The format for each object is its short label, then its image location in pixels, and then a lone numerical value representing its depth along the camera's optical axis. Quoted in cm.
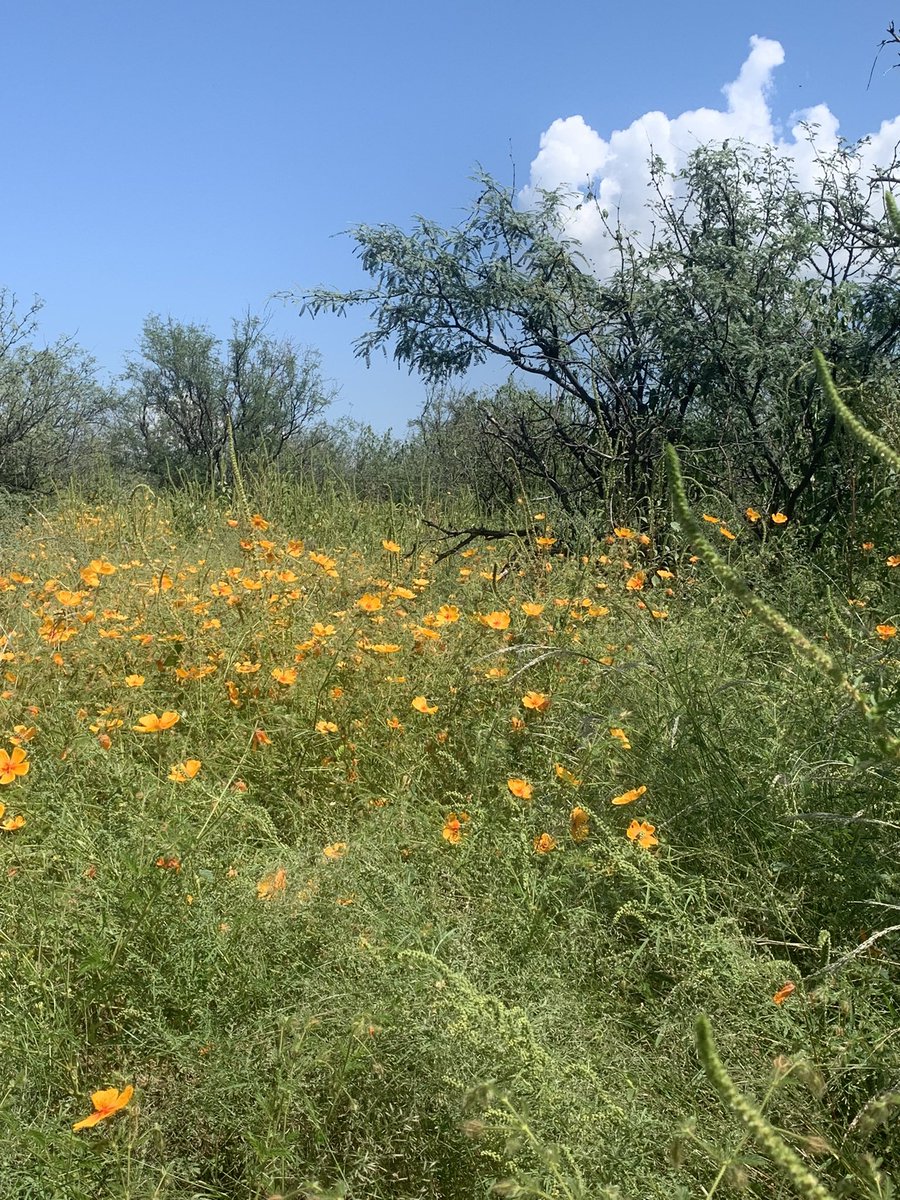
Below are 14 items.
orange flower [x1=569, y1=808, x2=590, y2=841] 203
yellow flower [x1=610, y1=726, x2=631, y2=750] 219
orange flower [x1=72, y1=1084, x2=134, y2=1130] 139
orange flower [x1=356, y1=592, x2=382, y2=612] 299
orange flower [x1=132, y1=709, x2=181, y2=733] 233
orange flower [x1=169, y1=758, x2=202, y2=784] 201
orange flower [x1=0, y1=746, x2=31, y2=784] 223
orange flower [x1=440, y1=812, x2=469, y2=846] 208
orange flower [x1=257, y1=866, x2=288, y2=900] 183
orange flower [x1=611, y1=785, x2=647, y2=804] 198
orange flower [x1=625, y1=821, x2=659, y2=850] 190
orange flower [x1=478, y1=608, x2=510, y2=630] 291
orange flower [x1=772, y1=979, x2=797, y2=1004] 145
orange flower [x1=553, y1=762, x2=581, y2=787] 221
